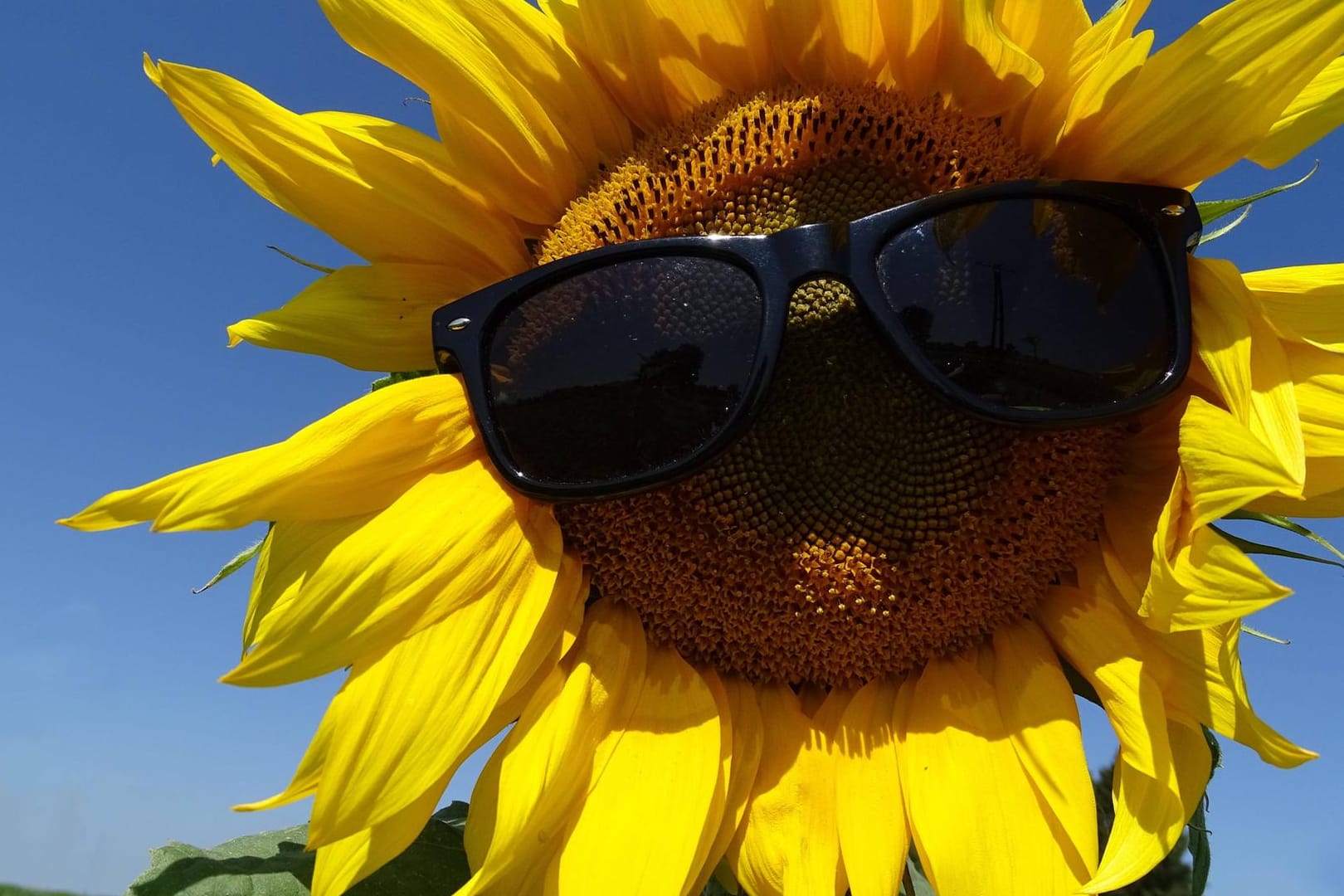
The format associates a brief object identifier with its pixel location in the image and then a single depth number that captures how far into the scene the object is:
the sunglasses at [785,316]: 0.21
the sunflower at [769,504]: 0.20
